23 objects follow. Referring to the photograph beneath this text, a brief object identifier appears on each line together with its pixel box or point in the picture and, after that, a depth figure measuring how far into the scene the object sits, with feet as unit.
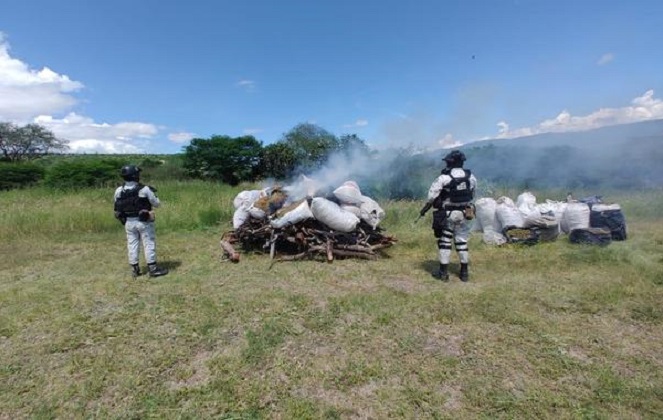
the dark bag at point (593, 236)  21.70
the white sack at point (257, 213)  22.52
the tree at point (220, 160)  118.83
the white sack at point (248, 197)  24.89
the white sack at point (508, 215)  22.93
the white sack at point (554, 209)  24.74
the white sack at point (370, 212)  22.00
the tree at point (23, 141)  150.92
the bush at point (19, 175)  86.43
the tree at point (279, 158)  54.19
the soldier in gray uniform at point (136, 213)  16.94
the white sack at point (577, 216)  22.62
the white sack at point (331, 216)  20.47
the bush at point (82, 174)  85.20
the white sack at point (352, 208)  22.09
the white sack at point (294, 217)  20.72
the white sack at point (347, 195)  22.39
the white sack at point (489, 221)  23.24
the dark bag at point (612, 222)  22.63
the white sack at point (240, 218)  22.98
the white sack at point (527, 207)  23.29
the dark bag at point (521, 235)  22.75
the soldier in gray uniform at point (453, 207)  16.28
